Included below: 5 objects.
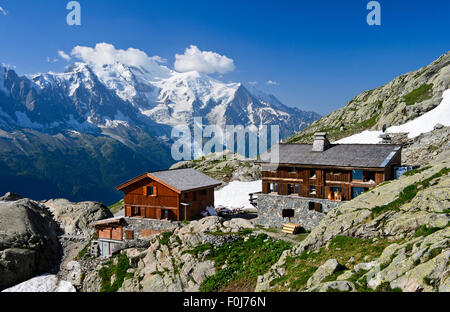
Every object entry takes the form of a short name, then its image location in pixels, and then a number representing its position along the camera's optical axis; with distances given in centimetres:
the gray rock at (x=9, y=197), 7776
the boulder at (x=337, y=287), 1675
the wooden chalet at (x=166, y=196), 4569
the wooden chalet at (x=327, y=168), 3797
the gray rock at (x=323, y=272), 1969
